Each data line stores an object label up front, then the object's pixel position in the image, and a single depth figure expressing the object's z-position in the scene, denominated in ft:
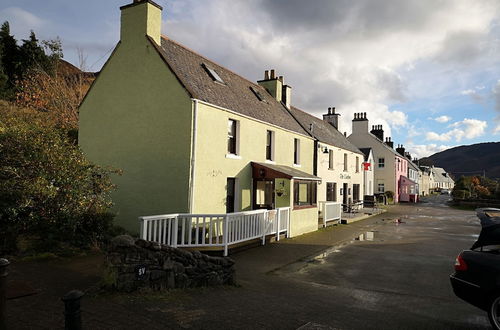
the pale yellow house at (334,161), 75.15
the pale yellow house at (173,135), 40.04
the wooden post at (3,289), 11.82
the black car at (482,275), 15.31
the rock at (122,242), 19.17
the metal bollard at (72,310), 10.94
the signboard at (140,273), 19.62
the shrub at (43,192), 28.32
